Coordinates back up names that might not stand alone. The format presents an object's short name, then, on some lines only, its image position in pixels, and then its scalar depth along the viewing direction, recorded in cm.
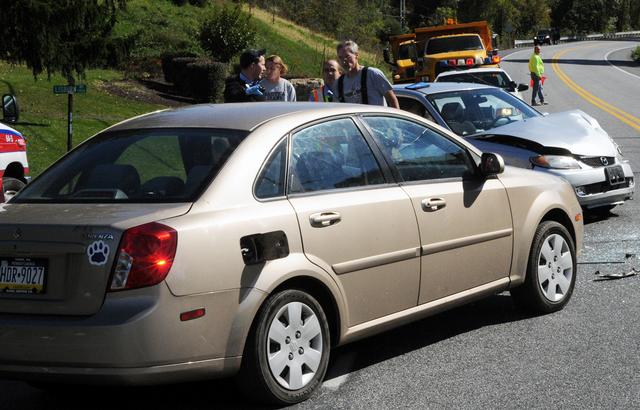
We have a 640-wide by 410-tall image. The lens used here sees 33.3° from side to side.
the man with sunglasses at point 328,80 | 1038
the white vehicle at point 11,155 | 1104
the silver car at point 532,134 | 1059
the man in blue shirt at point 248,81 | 947
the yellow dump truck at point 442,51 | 3048
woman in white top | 1000
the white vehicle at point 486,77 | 1898
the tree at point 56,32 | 1967
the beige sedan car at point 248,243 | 468
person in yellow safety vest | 3266
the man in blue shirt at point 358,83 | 994
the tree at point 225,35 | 3619
